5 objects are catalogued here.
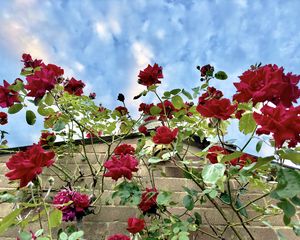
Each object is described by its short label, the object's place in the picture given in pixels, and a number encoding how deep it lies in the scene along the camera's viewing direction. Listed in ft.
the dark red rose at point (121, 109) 5.00
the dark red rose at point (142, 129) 4.75
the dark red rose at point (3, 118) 5.62
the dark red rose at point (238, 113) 3.29
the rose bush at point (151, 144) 2.33
